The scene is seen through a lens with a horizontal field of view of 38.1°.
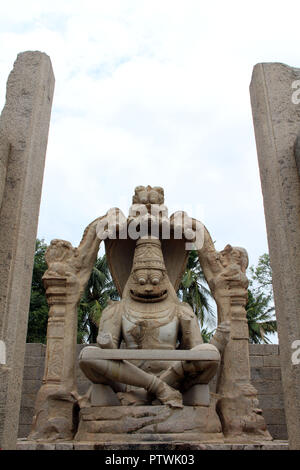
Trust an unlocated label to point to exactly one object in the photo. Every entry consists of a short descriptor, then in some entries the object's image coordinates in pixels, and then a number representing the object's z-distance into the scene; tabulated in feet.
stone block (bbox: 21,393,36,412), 24.03
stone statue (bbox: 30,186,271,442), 15.92
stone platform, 13.89
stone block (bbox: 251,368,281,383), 24.51
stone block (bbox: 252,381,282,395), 24.23
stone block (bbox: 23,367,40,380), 24.61
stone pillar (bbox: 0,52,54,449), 11.15
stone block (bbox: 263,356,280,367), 24.79
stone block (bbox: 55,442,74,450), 14.38
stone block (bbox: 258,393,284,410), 23.84
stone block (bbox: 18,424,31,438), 23.24
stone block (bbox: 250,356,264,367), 24.85
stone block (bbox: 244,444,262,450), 14.26
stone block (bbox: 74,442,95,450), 14.14
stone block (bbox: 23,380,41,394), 24.35
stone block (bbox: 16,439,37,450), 14.37
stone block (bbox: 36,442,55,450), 14.62
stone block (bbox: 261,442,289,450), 14.05
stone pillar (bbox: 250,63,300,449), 11.43
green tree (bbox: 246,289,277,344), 63.16
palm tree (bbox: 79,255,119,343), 65.36
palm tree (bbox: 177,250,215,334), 64.75
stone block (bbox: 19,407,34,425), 23.52
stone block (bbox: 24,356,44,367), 24.90
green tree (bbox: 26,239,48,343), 50.01
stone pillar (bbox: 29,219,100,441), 17.28
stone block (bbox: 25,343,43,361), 25.17
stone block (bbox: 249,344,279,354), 25.13
